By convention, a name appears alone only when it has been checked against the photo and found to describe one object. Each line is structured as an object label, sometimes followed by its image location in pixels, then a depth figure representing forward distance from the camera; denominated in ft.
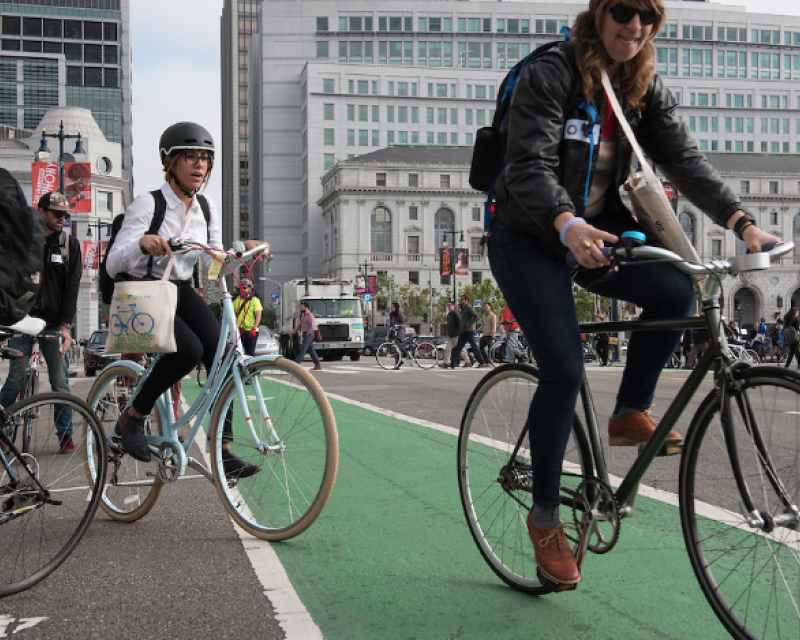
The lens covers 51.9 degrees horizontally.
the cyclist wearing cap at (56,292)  21.86
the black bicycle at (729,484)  6.76
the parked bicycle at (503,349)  65.72
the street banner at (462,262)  169.68
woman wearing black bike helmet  12.62
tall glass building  333.21
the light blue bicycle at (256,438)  11.48
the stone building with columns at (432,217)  298.35
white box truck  111.65
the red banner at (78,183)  89.10
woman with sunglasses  8.29
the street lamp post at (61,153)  84.29
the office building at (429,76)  329.31
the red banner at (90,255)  124.67
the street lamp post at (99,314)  235.91
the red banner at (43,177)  77.77
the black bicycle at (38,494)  9.97
